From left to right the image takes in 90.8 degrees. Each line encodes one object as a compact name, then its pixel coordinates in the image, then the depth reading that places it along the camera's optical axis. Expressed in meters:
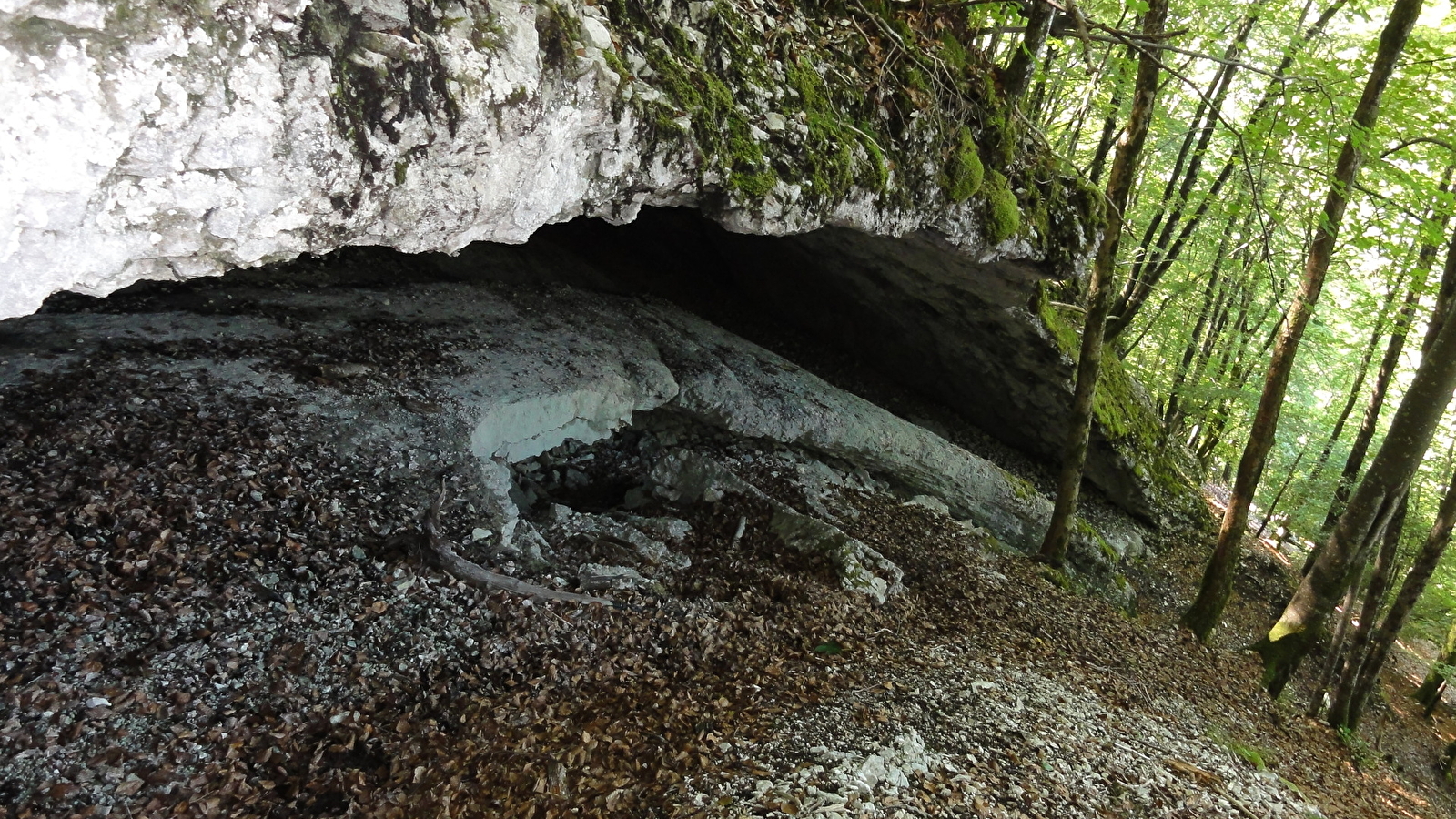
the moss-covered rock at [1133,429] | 10.84
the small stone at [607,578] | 5.36
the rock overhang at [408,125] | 2.49
